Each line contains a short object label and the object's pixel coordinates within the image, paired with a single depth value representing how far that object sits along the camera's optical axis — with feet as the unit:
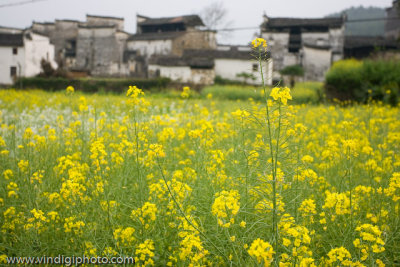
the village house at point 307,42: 92.63
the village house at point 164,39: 104.22
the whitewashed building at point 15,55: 85.81
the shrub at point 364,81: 35.40
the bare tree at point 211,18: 127.03
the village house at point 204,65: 81.20
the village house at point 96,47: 110.73
